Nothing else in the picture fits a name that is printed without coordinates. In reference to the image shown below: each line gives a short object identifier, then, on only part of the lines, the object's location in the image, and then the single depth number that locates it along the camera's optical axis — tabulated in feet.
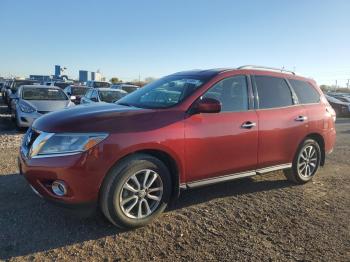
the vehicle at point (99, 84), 79.61
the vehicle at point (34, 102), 35.70
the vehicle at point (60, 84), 84.99
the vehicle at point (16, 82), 74.78
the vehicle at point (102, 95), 42.48
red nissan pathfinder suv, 12.19
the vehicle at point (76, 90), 64.66
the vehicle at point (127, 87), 62.53
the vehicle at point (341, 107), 75.51
